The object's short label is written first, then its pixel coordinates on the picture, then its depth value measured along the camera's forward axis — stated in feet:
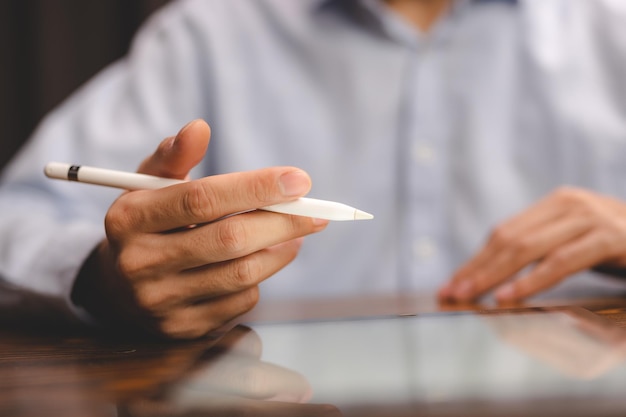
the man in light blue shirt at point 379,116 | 2.96
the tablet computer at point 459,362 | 0.77
